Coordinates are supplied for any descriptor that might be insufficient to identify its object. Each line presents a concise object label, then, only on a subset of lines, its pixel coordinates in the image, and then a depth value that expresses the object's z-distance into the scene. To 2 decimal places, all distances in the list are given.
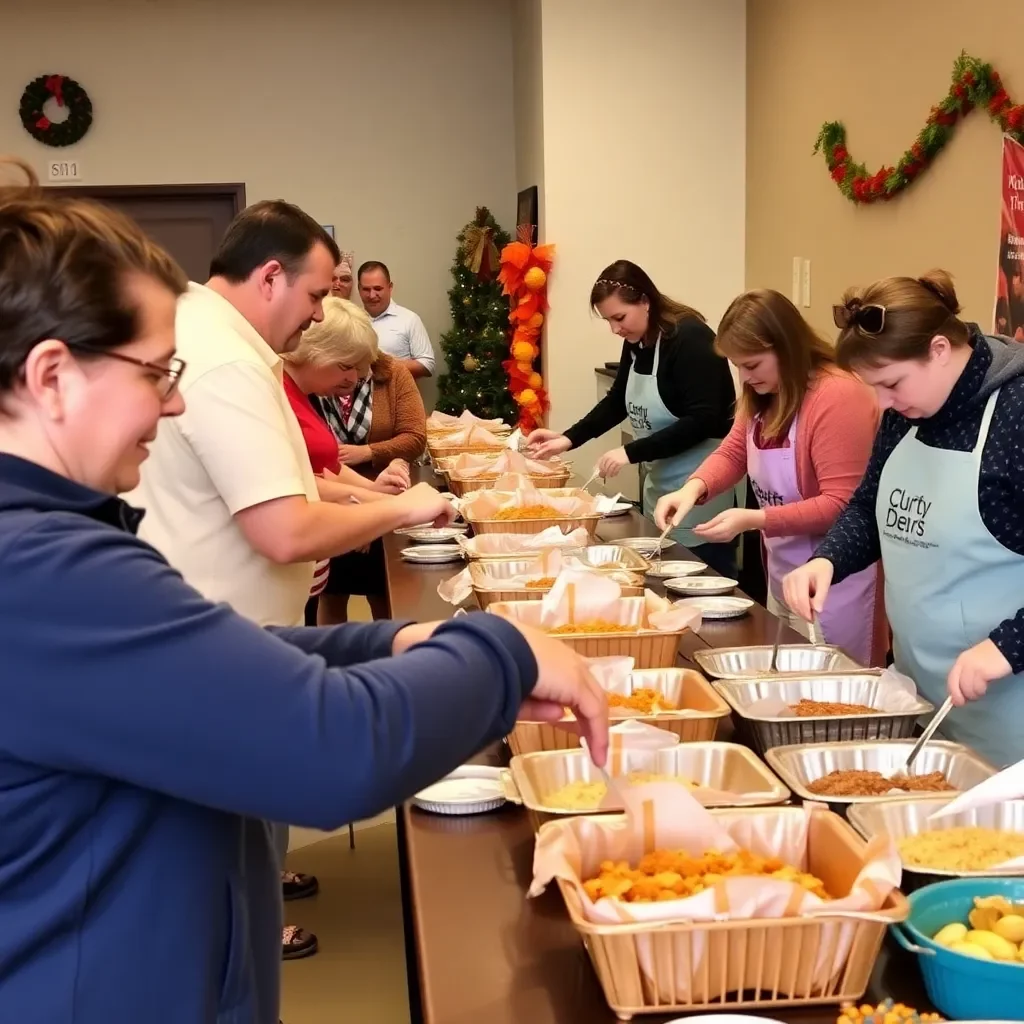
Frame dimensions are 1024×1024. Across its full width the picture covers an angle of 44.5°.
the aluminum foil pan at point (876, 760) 1.59
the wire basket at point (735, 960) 1.09
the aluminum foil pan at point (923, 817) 1.41
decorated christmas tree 7.15
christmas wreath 7.38
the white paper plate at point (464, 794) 1.62
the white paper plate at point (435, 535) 3.54
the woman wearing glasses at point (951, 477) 2.03
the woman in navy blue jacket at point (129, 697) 0.82
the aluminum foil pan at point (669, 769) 1.52
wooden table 1.15
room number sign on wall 7.55
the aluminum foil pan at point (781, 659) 2.14
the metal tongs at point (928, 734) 1.62
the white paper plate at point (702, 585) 2.79
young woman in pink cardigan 2.98
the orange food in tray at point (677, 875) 1.18
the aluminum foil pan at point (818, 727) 1.70
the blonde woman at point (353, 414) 3.21
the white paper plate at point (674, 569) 3.01
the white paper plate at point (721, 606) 2.60
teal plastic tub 1.07
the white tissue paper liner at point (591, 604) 2.22
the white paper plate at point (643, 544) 3.27
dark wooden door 7.65
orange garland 6.21
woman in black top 4.03
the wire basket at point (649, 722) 1.70
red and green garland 3.54
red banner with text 3.37
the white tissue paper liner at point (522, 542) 3.04
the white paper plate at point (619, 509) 3.91
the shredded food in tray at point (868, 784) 1.51
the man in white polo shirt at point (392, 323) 7.01
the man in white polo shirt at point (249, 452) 1.95
